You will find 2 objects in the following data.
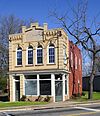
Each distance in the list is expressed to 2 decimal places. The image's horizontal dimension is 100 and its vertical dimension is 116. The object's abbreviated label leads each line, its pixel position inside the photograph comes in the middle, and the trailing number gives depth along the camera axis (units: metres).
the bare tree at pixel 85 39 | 35.44
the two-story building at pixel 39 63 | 35.28
